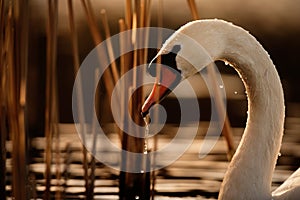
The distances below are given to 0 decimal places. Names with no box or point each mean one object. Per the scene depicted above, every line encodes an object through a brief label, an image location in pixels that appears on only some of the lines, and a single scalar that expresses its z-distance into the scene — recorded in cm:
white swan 903
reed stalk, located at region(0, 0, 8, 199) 1055
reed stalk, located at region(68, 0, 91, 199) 1124
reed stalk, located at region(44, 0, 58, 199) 1073
